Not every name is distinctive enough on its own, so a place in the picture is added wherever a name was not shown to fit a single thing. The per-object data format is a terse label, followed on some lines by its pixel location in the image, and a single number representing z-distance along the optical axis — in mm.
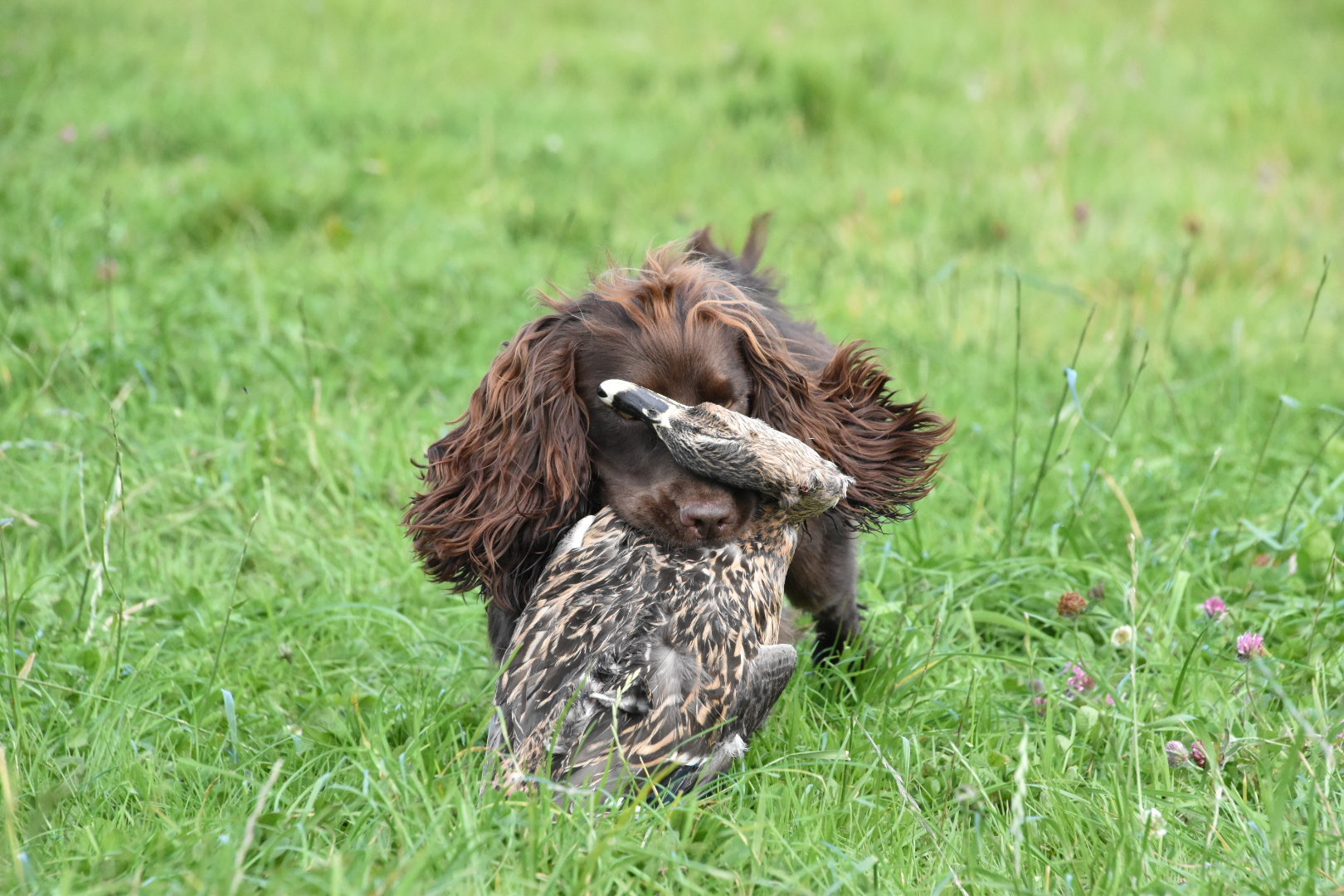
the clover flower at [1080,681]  5762
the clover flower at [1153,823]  4242
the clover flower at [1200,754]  5199
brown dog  5730
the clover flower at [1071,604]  5996
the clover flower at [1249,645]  5484
